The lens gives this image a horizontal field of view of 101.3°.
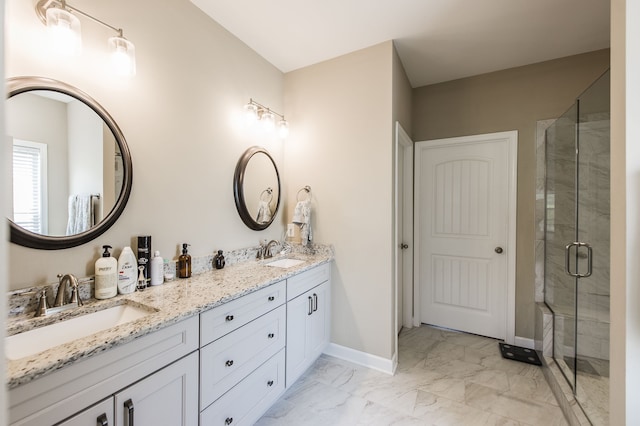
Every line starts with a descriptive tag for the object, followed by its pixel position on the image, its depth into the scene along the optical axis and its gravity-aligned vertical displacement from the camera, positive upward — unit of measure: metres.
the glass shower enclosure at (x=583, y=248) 1.72 -0.27
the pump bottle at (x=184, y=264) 1.69 -0.34
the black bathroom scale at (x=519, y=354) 2.35 -1.32
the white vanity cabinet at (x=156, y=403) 0.89 -0.73
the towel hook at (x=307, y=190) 2.56 +0.21
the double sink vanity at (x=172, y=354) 0.81 -0.58
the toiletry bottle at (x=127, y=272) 1.36 -0.32
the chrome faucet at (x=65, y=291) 1.16 -0.36
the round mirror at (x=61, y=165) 1.12 +0.22
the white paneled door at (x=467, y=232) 2.69 -0.22
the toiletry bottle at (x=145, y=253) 1.48 -0.24
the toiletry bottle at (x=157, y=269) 1.52 -0.34
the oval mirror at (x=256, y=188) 2.16 +0.21
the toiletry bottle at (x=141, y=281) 1.45 -0.39
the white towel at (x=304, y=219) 2.45 -0.07
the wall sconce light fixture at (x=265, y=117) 2.21 +0.85
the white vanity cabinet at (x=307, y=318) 1.88 -0.85
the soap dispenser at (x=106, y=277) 1.29 -0.33
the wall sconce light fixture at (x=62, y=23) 1.15 +0.84
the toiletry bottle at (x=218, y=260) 1.94 -0.36
